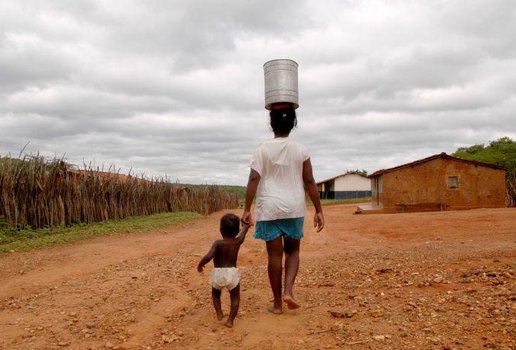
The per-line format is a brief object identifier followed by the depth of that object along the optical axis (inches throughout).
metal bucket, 138.8
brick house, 754.2
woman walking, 133.6
